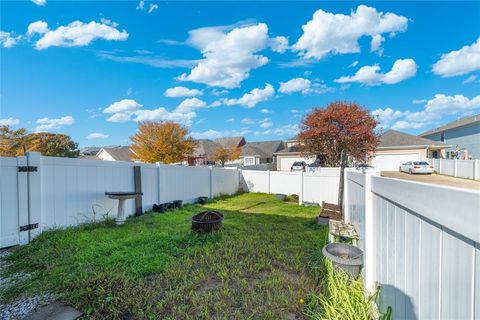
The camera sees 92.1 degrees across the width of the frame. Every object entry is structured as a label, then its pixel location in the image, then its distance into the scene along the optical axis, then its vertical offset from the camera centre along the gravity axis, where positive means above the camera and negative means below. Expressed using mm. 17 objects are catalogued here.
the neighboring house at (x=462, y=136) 25719 +2369
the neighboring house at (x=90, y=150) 47838 +1306
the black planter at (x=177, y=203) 8636 -1801
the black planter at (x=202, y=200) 10166 -1952
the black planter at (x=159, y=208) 7863 -1790
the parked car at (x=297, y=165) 23375 -983
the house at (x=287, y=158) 25688 -269
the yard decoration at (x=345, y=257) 2764 -1278
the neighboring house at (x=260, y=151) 33938 +700
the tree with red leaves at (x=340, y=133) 9512 +949
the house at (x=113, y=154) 35438 +305
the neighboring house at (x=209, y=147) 33766 +1386
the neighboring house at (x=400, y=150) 21281 +513
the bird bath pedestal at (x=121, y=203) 5914 -1237
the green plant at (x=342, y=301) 2297 -1562
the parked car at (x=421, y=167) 16750 -861
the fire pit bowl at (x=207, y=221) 5094 -1460
